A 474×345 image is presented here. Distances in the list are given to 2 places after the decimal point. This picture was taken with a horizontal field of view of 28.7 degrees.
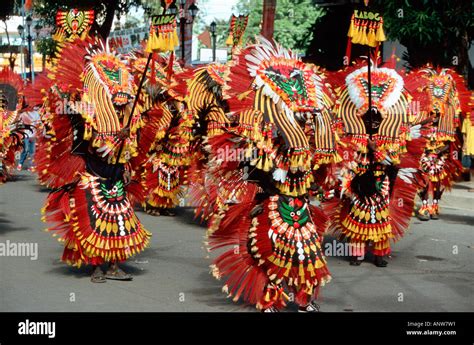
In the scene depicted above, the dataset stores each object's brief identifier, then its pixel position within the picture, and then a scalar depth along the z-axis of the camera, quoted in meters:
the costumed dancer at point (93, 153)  9.00
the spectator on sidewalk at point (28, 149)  20.58
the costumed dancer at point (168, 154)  14.09
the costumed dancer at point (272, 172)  7.47
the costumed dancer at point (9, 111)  13.23
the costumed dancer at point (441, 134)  14.27
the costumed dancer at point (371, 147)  10.40
